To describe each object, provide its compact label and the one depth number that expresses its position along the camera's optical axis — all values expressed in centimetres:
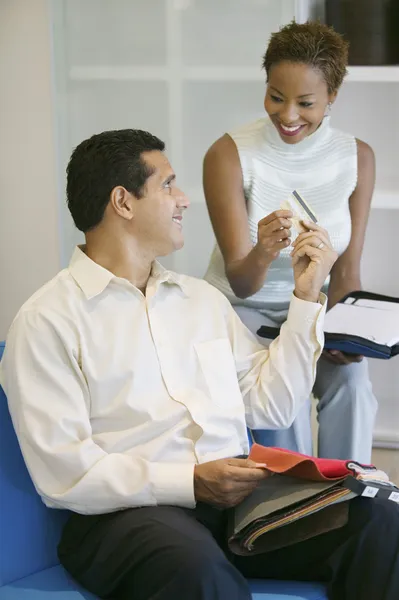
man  217
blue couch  224
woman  273
